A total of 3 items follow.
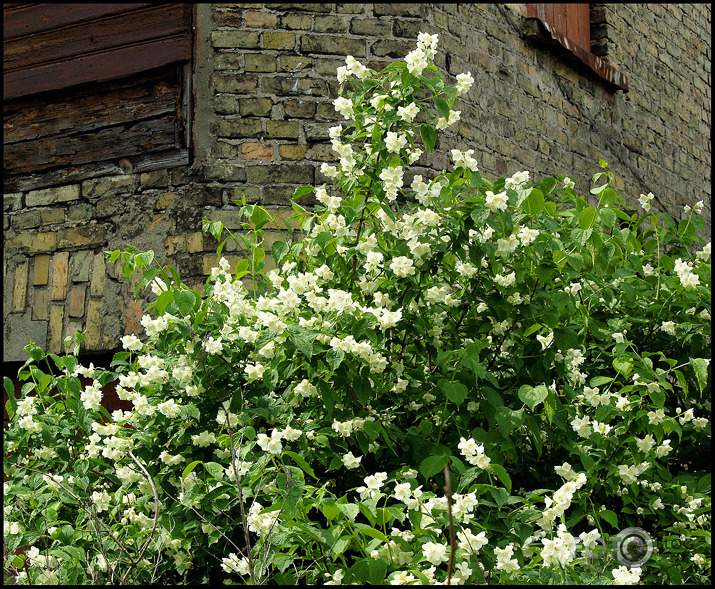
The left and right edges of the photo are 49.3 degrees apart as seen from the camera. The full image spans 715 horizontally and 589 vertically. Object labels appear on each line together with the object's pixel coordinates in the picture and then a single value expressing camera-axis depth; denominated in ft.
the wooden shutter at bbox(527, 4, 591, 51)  17.15
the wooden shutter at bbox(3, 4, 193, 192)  13.75
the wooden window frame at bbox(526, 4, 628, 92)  16.29
